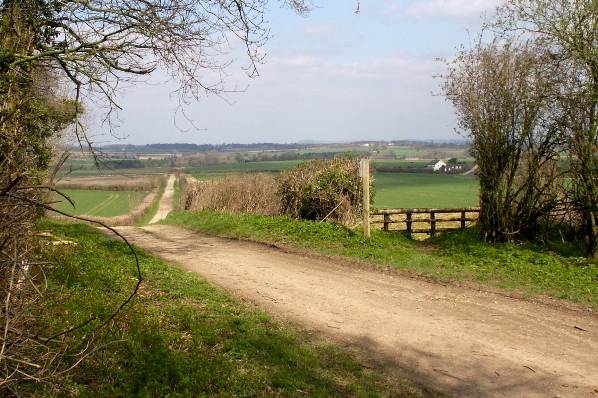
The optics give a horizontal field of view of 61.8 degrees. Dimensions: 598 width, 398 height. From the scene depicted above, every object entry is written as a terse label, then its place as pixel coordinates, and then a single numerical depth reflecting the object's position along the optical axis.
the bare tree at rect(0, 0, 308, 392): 3.58
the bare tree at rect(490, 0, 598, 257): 12.67
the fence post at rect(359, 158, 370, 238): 14.73
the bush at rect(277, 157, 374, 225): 17.92
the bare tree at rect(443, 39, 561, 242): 13.57
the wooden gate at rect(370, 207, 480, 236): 17.53
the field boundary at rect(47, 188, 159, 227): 41.03
